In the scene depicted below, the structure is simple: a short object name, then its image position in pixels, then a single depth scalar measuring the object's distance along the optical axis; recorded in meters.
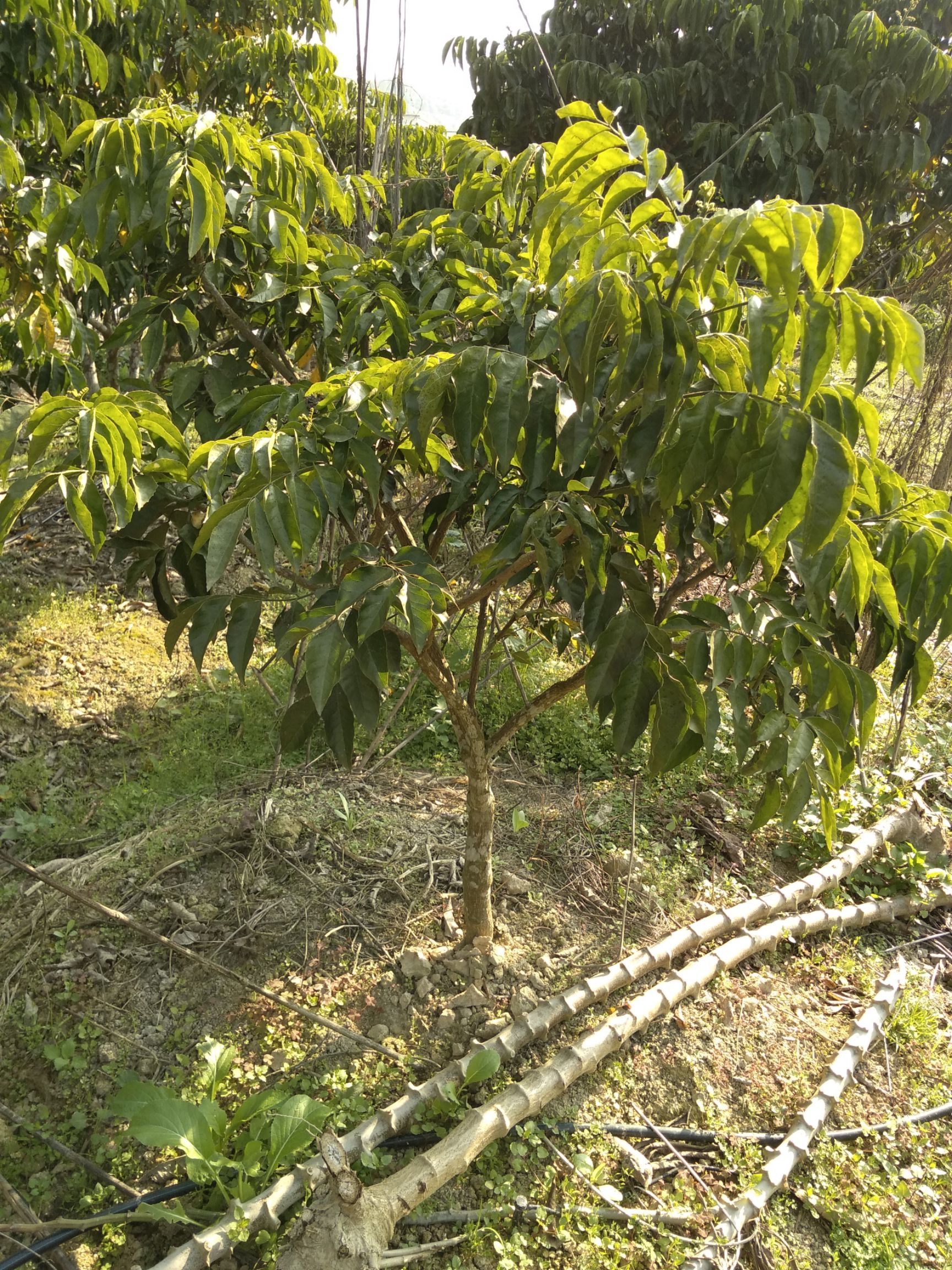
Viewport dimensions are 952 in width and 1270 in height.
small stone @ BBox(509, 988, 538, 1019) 2.08
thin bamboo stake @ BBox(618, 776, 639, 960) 2.32
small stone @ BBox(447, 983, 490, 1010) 2.09
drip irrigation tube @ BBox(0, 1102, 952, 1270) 1.60
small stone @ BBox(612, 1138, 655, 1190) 1.80
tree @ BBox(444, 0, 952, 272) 3.81
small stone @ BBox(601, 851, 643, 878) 2.64
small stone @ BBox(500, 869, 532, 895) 2.51
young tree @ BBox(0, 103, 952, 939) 1.01
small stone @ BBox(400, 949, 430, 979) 2.18
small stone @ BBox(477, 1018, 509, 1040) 2.04
